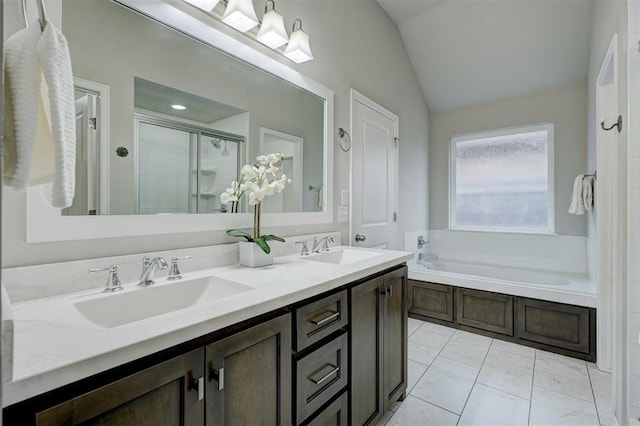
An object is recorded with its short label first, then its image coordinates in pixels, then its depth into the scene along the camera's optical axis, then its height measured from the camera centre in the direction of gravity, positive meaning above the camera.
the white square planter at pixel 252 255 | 1.44 -0.19
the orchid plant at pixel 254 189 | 1.51 +0.12
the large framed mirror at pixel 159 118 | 1.11 +0.42
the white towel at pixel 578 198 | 2.66 +0.14
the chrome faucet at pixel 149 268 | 1.12 -0.20
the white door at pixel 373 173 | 2.51 +0.36
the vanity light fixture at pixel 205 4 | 1.37 +0.93
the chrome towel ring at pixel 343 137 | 2.32 +0.58
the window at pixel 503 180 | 3.39 +0.40
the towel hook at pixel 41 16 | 0.56 +0.35
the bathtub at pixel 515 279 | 2.40 -0.61
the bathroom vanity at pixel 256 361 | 0.63 -0.39
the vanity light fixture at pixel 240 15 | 1.46 +0.94
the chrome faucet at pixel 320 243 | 1.98 -0.19
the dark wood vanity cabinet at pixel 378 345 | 1.40 -0.65
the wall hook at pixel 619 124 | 1.55 +0.46
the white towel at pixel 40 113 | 0.48 +0.17
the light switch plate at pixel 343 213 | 2.32 +0.01
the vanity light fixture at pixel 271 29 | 1.65 +0.98
